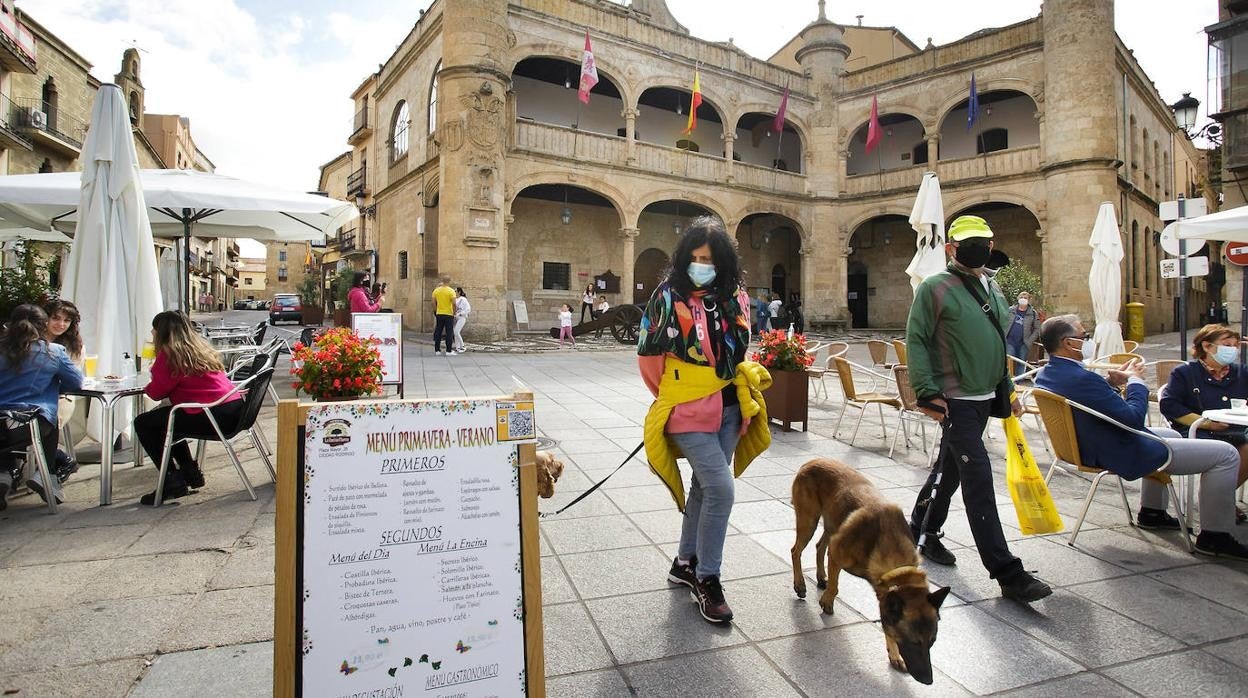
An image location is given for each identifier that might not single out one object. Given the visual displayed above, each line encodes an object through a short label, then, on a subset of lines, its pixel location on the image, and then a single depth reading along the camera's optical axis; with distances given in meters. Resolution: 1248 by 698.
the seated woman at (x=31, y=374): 3.73
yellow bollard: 18.44
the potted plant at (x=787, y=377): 6.24
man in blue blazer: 3.22
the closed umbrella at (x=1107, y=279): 9.85
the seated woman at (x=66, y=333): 4.32
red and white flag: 17.20
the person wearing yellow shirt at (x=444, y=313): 13.27
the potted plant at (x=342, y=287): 24.35
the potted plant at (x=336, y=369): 4.51
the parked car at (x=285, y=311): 27.56
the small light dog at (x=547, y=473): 3.05
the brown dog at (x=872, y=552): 2.04
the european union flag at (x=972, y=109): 19.06
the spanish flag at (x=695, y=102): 18.77
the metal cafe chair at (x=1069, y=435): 3.28
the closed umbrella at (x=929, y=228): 8.28
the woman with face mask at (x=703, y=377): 2.50
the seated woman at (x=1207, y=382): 3.91
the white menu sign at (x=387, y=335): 7.61
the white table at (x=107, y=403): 3.74
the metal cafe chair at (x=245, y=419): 3.80
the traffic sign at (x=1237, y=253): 7.88
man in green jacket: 2.85
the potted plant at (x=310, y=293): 29.94
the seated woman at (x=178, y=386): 3.91
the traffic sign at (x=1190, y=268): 7.90
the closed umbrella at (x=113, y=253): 4.76
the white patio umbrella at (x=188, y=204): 5.83
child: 16.89
